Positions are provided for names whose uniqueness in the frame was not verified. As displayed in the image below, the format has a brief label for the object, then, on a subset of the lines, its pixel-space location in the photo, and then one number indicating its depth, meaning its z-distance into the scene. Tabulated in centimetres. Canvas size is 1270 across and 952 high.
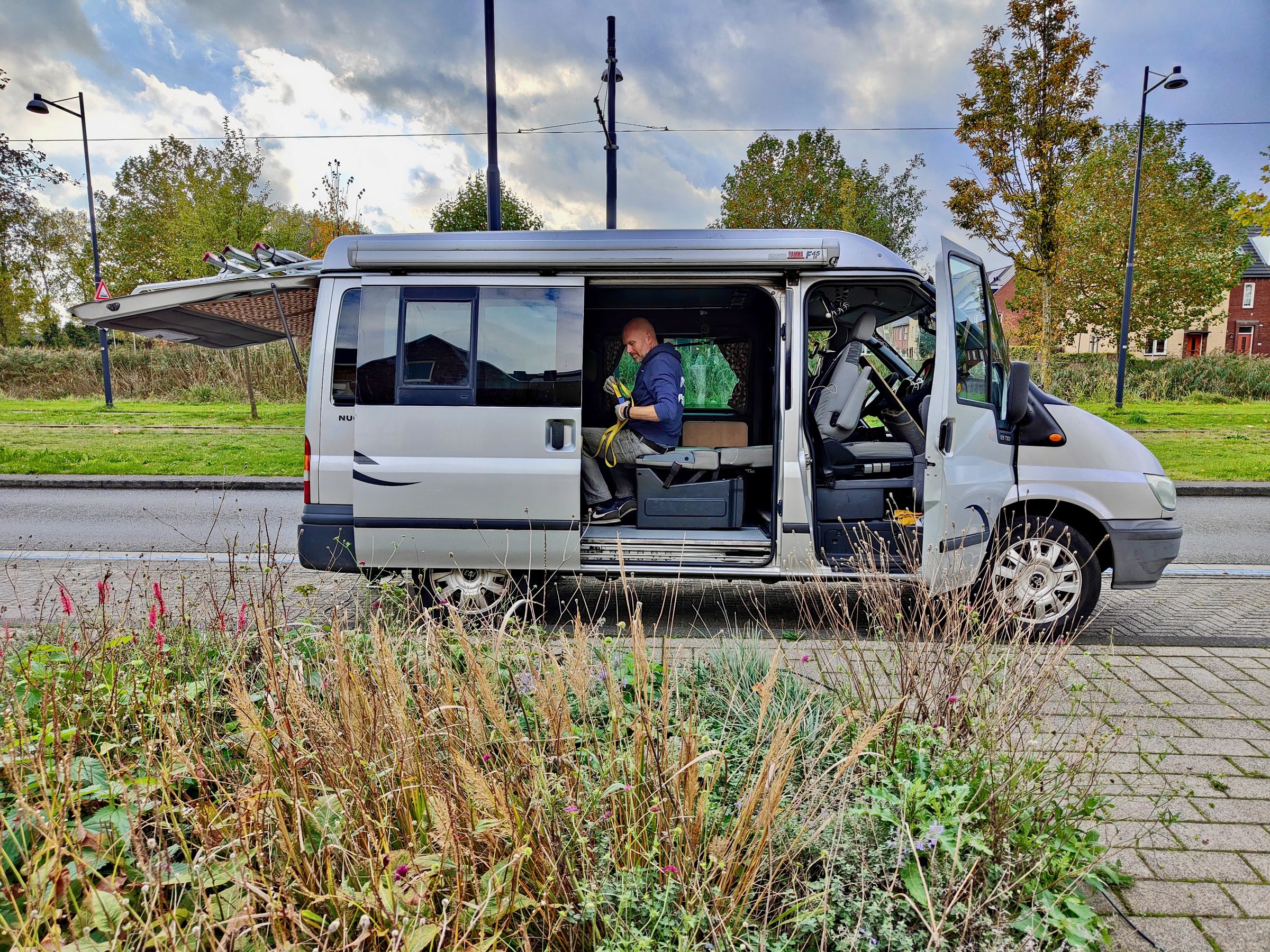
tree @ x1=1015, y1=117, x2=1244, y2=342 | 2362
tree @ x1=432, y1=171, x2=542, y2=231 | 1980
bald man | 570
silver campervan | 480
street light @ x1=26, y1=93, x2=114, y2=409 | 2044
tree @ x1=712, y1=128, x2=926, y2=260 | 2255
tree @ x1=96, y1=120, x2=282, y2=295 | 2020
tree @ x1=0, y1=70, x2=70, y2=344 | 2894
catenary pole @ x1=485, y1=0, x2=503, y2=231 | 1196
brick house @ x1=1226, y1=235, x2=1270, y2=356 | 4631
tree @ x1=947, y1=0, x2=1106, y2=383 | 1495
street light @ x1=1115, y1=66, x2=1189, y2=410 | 1805
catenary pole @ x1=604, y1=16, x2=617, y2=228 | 1459
